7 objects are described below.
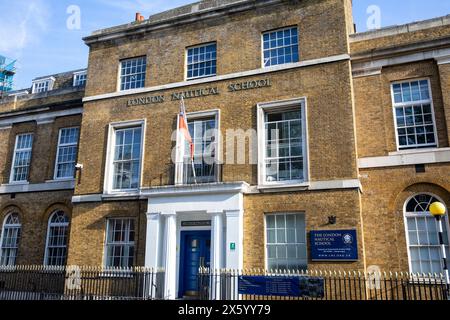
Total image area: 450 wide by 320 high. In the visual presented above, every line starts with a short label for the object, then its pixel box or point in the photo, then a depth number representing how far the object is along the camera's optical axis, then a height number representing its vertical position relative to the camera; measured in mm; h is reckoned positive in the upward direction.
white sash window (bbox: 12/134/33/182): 19641 +5283
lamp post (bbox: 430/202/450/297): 10914 +1509
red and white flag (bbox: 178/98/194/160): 14352 +4842
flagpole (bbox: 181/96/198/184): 14450 +3738
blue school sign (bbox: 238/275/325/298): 11586 -551
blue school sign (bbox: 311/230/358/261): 12047 +652
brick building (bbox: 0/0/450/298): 12867 +4343
